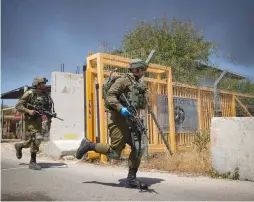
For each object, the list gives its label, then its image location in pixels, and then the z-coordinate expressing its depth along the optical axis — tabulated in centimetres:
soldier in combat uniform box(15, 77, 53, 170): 405
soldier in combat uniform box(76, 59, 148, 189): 294
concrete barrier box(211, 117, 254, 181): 338
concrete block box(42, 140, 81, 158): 554
